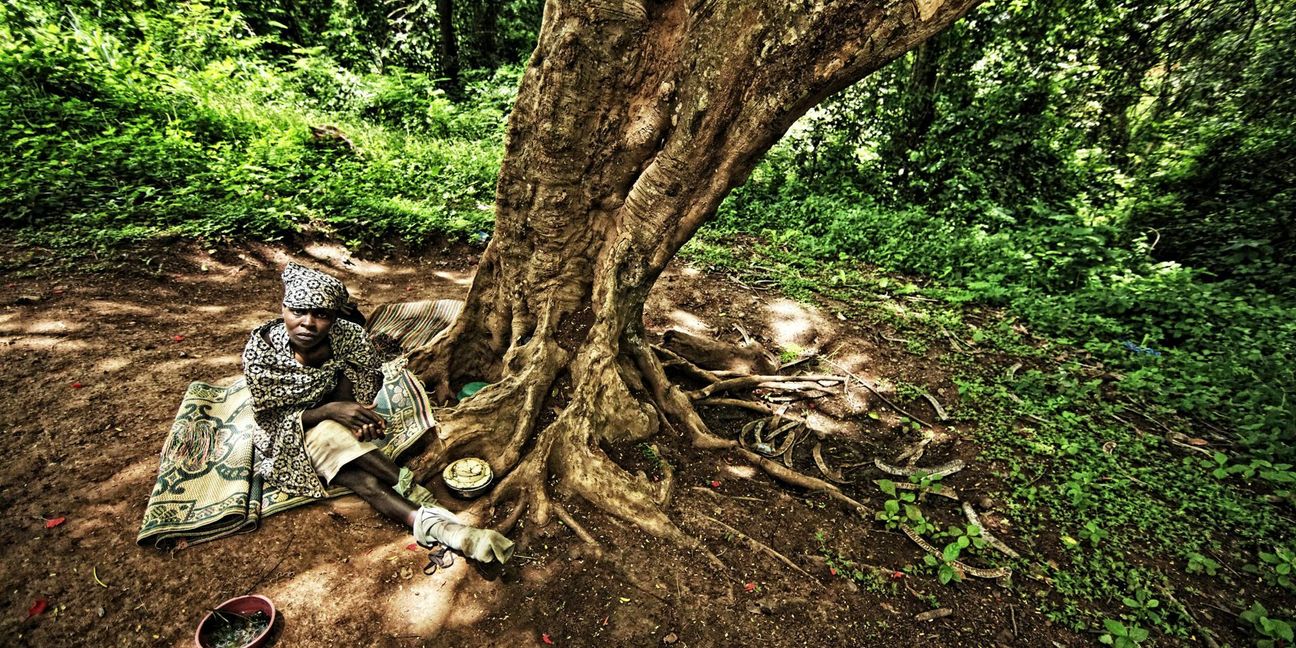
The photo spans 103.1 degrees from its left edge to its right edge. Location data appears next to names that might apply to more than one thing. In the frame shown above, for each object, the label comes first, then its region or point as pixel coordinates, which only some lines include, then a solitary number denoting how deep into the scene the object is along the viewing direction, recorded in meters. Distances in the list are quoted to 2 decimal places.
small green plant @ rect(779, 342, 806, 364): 5.27
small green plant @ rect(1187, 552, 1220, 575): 2.96
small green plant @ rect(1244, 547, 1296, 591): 2.88
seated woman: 2.74
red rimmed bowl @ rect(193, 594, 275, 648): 2.35
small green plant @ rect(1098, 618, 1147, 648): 2.56
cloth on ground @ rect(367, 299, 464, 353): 4.65
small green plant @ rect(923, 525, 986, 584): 2.91
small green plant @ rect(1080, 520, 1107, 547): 3.15
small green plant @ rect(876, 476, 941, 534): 3.28
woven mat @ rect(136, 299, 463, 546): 2.74
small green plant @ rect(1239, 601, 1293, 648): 2.58
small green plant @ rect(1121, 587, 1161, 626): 2.73
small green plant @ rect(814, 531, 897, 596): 2.87
